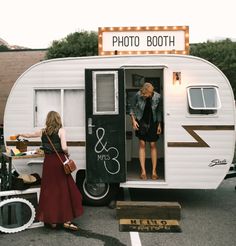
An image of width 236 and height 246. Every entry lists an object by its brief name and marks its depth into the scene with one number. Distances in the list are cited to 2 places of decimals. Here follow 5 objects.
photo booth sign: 7.27
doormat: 5.58
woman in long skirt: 5.47
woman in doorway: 6.85
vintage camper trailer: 6.47
